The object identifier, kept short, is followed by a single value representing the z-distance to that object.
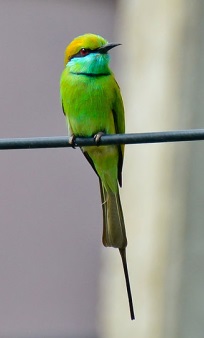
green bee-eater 5.80
